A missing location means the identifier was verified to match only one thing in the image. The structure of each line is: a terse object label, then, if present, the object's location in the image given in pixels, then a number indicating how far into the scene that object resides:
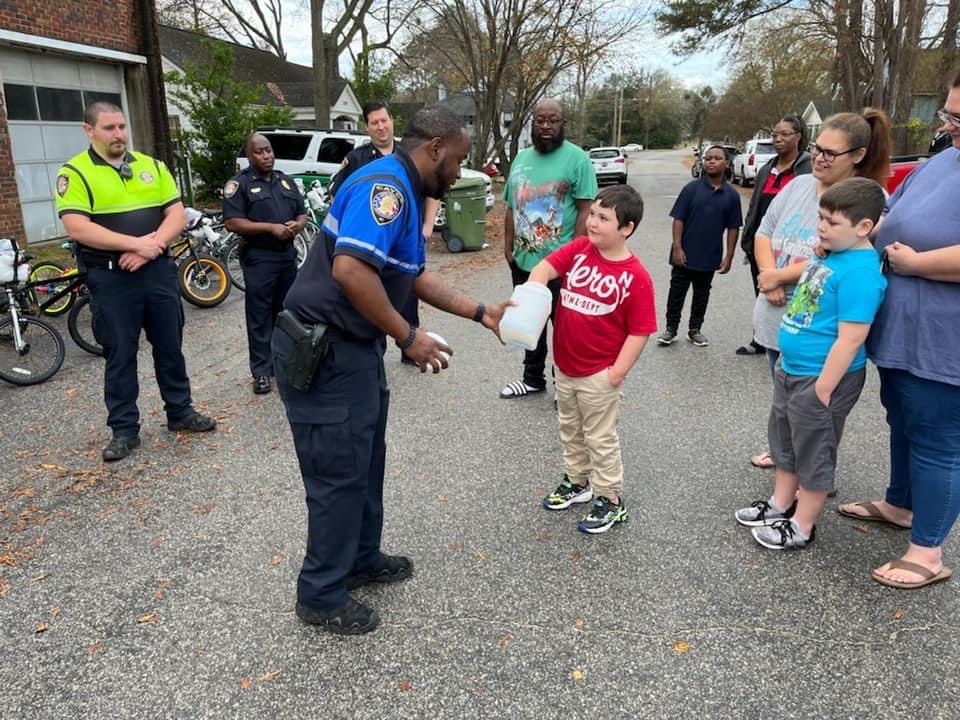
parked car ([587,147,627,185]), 27.23
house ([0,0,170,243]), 9.96
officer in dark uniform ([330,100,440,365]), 5.17
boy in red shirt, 2.97
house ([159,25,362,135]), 30.73
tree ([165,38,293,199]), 14.98
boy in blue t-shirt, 2.56
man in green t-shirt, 4.31
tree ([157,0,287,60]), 31.30
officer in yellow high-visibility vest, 3.84
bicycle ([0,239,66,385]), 5.32
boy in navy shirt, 5.98
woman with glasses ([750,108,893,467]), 2.98
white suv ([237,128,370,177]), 13.47
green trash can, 11.55
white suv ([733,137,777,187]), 24.81
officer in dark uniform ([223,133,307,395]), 5.03
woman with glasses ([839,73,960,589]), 2.44
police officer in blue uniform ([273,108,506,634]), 2.09
